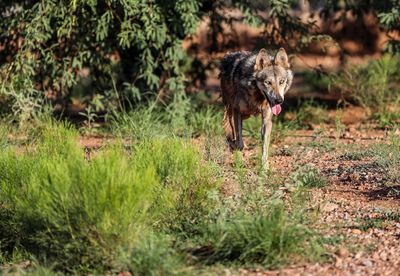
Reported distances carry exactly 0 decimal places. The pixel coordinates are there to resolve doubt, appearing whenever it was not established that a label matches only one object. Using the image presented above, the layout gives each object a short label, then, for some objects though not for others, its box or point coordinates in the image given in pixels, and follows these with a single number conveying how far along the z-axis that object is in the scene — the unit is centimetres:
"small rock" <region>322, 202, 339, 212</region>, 1489
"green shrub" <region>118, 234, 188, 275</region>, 1159
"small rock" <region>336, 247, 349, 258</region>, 1269
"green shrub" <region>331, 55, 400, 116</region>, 2587
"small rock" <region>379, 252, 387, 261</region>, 1268
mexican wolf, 1900
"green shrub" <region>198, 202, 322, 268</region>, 1220
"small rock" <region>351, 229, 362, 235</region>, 1375
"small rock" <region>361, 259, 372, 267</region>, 1246
